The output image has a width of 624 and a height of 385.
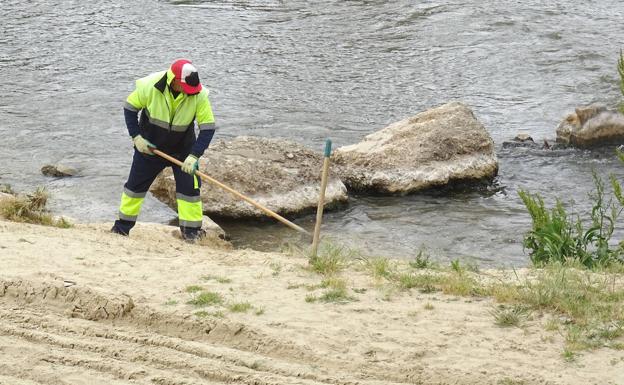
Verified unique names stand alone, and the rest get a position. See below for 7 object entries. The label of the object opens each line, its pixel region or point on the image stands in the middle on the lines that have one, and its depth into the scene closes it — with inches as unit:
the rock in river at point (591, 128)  1135.0
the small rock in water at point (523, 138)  1171.0
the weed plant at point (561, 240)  706.2
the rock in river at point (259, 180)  963.0
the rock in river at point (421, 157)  1032.2
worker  776.9
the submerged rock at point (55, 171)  1072.8
